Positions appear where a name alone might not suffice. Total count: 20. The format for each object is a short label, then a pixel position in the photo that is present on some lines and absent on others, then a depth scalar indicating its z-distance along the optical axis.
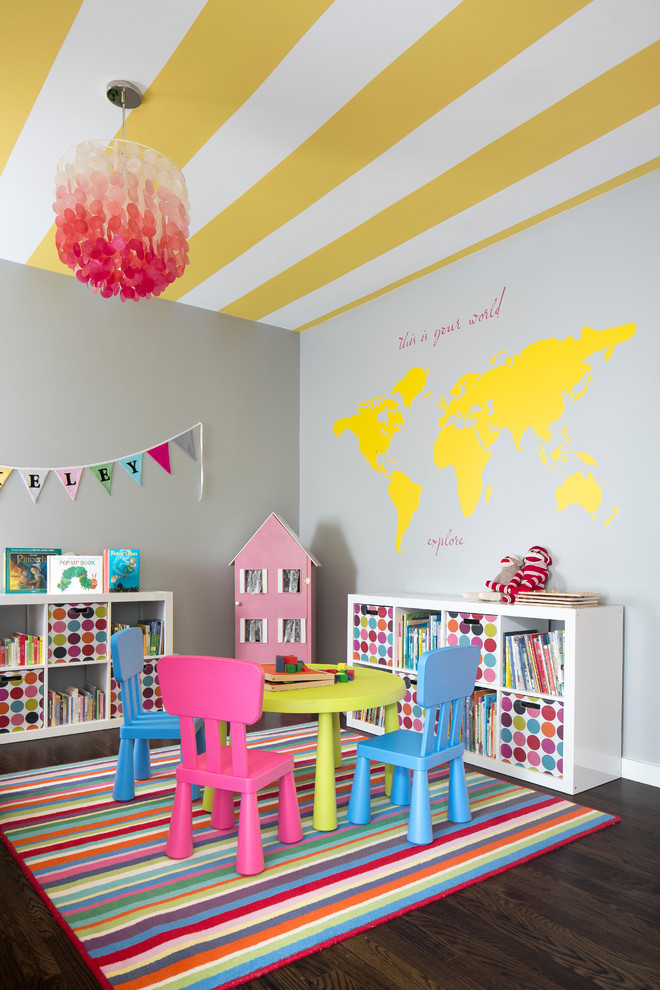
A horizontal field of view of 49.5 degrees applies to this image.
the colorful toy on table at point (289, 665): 2.96
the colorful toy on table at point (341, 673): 2.98
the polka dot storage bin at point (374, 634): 4.15
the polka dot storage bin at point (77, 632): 4.10
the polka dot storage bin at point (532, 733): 3.21
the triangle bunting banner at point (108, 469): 4.44
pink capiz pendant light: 2.45
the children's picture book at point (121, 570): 4.45
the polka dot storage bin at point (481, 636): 3.52
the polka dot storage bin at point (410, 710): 3.91
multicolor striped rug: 1.90
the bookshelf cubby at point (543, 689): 3.16
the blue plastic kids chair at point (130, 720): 2.95
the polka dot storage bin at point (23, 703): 3.93
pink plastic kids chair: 2.30
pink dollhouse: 4.88
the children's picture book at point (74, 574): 4.27
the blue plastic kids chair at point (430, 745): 2.53
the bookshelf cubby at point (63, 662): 3.97
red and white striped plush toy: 3.62
